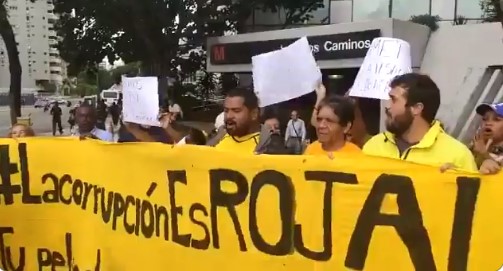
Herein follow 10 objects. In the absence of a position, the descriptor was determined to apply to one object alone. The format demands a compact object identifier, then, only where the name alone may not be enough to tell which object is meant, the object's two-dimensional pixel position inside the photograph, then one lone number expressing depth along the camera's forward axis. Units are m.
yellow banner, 2.83
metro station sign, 16.56
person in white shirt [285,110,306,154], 11.52
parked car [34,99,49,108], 66.69
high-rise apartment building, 110.93
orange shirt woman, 3.51
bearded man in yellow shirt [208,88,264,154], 4.00
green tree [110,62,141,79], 41.27
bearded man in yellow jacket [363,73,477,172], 3.14
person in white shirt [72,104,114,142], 5.66
